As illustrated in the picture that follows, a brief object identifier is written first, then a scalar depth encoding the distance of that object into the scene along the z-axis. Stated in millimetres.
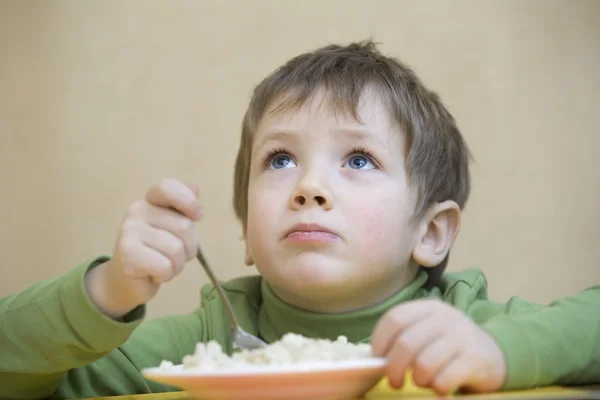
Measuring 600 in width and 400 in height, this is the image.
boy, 614
